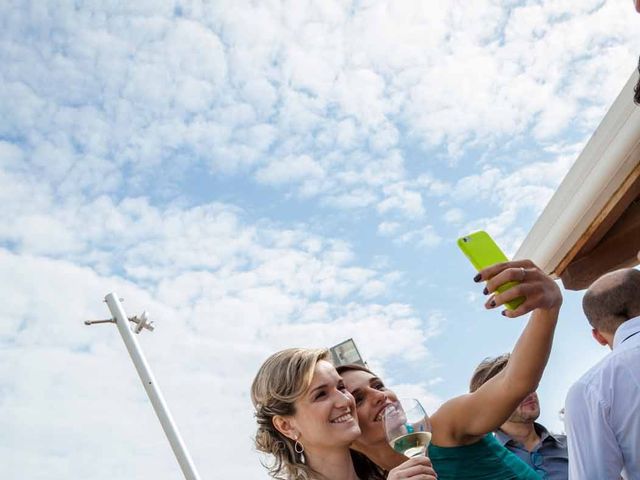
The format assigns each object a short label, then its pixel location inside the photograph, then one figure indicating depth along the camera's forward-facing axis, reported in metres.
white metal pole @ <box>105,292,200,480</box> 9.20
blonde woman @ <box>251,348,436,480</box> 2.89
